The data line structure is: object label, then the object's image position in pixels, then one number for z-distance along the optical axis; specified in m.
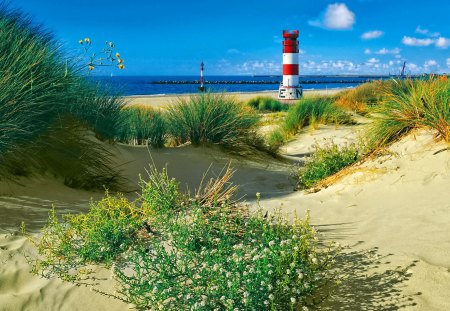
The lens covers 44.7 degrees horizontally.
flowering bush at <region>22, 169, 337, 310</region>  3.10
